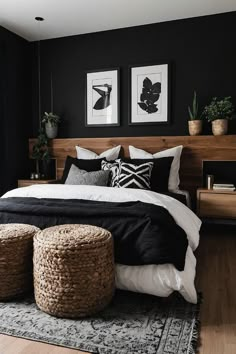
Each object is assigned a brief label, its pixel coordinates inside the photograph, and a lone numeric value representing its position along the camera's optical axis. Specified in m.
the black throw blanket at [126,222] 1.90
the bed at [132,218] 1.89
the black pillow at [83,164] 3.73
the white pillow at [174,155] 3.62
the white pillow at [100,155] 3.97
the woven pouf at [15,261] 1.94
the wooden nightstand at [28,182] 4.16
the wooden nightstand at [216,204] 3.28
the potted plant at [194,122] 3.72
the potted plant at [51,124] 4.38
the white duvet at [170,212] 1.88
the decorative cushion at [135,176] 3.27
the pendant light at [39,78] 4.60
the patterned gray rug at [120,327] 1.56
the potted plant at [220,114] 3.57
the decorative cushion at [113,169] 3.38
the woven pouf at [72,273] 1.76
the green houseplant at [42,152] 4.36
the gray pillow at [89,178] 3.33
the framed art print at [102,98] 4.23
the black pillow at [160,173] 3.44
